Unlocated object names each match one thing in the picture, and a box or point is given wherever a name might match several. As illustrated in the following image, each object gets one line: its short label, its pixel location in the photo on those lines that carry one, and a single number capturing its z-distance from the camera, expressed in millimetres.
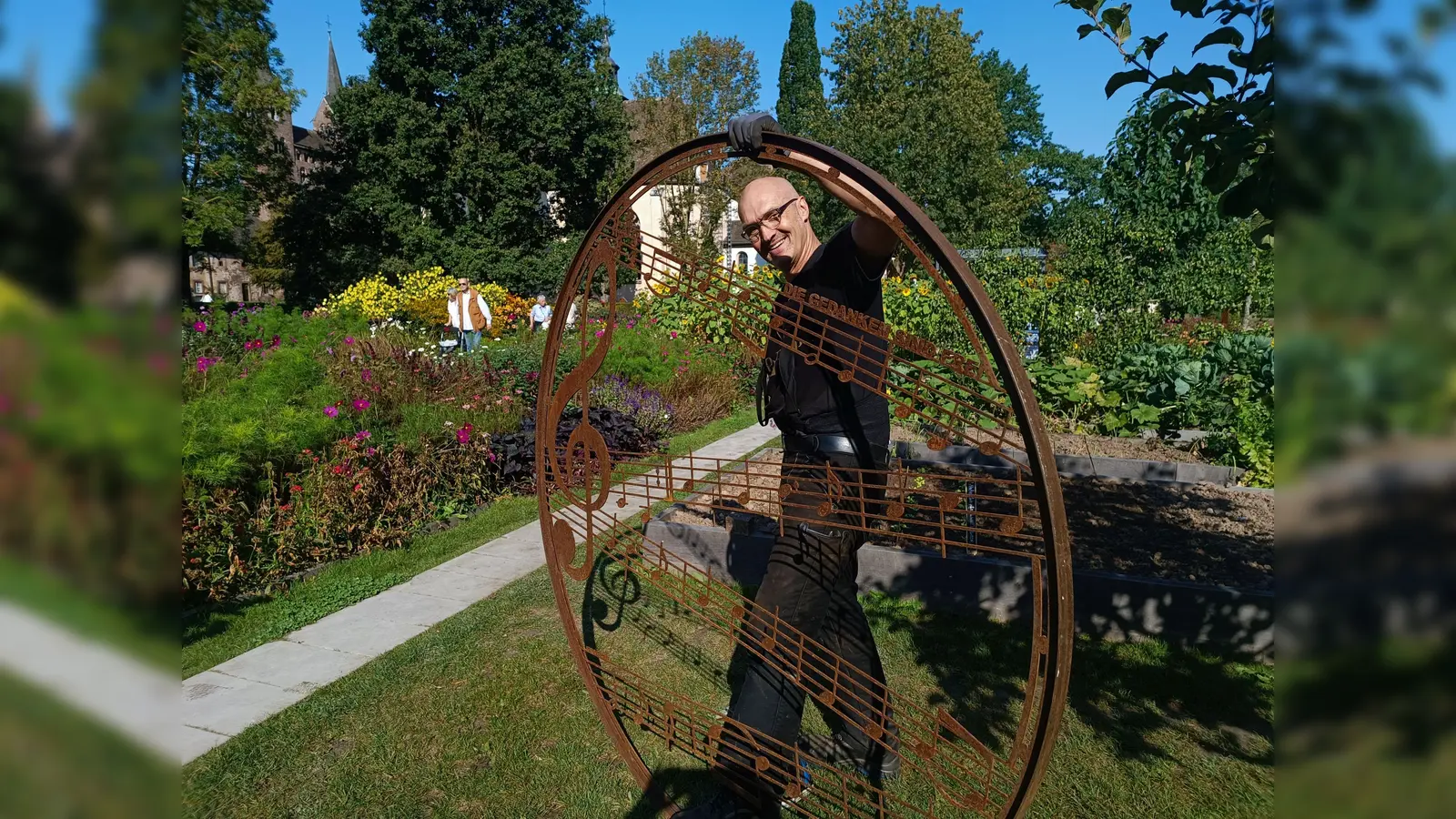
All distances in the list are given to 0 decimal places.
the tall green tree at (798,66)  44000
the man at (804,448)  2617
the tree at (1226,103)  2080
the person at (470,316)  12469
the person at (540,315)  17172
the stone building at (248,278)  25866
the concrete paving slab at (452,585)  5094
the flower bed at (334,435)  4777
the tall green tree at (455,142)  26469
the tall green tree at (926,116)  26938
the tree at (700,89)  29231
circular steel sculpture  1751
